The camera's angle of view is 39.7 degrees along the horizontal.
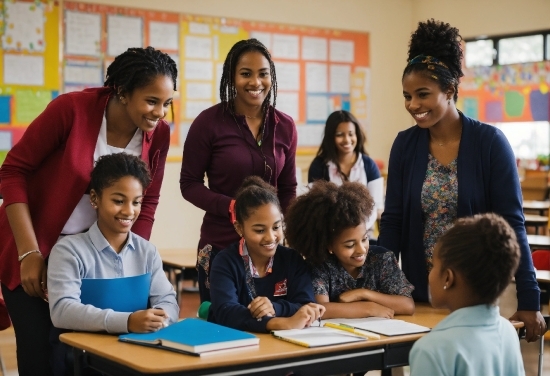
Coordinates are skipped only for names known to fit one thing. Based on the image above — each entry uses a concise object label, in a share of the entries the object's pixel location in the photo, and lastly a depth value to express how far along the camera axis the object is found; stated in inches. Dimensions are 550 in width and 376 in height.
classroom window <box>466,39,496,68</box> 327.3
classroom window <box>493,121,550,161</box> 318.7
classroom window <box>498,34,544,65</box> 314.0
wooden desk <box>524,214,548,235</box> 231.1
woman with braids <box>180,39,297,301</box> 103.9
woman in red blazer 83.3
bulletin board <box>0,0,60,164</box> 239.8
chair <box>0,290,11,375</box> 119.6
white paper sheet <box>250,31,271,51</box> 292.5
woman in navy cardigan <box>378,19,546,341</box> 92.3
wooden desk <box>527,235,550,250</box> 187.6
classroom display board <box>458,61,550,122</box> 314.8
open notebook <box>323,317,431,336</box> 86.1
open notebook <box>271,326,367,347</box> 78.8
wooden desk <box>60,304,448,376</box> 70.0
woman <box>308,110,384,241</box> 197.0
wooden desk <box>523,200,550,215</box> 265.4
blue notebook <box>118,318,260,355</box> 72.9
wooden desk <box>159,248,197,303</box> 187.6
